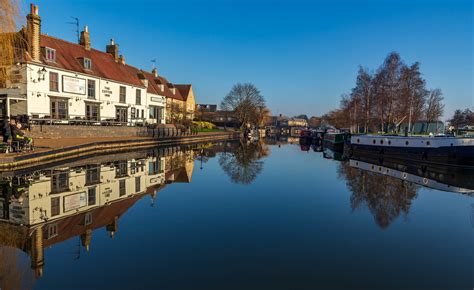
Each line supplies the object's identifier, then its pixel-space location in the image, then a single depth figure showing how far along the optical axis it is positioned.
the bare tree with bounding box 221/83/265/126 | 69.88
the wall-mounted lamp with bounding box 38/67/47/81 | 24.52
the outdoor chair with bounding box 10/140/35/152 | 14.39
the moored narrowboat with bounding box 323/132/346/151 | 38.59
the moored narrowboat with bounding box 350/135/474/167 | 20.67
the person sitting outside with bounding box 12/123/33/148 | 14.33
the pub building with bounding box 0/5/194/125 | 23.72
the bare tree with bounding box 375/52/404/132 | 36.76
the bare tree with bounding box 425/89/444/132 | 53.78
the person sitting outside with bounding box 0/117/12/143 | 15.03
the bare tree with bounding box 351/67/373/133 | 43.00
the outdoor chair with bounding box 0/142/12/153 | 14.46
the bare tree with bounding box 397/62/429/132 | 36.75
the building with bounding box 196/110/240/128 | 78.86
